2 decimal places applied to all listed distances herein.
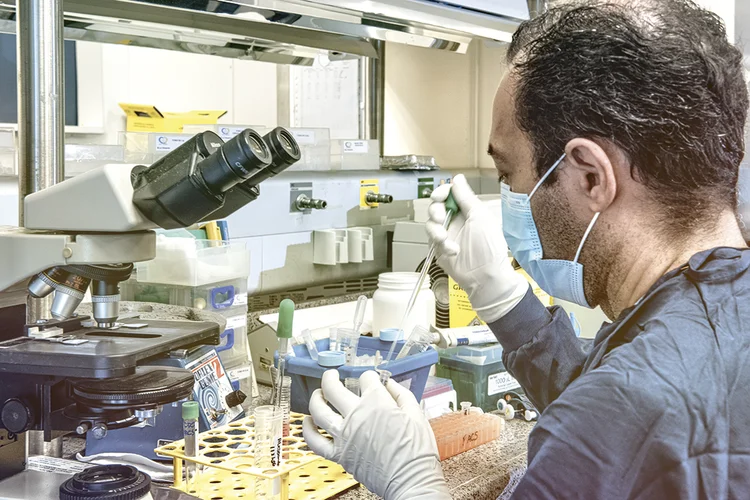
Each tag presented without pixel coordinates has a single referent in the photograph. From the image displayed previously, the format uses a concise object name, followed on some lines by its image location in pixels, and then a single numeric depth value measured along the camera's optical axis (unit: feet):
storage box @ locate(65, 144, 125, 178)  7.64
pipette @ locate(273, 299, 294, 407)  5.15
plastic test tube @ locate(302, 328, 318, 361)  5.61
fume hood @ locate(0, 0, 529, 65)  6.39
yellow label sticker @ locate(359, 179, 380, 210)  10.04
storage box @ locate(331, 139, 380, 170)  10.13
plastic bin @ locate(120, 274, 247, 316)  6.42
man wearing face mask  3.01
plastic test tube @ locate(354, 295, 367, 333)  6.40
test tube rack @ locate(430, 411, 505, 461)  5.31
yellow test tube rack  4.44
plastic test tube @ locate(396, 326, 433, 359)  5.71
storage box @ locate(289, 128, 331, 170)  9.52
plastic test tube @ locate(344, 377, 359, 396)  5.05
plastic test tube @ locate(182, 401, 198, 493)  4.58
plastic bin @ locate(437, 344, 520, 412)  6.32
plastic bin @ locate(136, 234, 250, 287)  6.29
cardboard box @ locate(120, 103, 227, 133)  9.86
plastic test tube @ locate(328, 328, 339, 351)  5.93
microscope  3.42
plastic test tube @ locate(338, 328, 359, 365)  5.82
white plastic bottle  6.59
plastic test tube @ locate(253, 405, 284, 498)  4.47
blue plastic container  5.21
